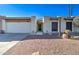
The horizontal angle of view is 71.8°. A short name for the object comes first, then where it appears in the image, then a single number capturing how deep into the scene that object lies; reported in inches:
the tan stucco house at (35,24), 317.2
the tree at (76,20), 255.6
